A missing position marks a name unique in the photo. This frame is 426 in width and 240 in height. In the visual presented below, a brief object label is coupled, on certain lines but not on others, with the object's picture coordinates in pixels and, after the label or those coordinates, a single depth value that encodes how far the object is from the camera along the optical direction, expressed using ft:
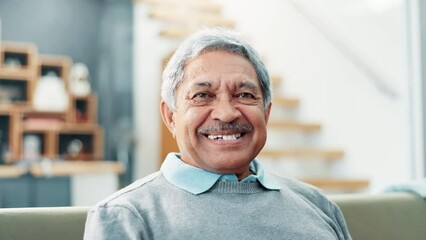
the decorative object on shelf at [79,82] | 22.18
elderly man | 4.32
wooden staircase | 11.96
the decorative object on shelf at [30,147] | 20.77
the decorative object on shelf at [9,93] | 21.06
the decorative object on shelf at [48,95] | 21.20
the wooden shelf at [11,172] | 14.10
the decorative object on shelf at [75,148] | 22.04
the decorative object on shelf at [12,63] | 20.97
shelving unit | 20.80
